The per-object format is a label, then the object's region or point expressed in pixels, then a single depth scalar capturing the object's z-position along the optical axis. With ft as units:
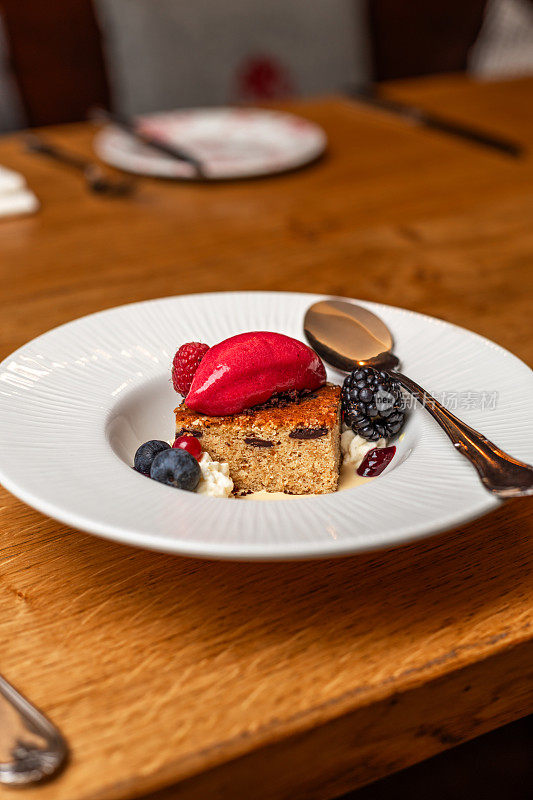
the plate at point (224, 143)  4.57
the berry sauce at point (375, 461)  2.18
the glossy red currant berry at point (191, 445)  2.08
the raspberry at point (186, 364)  2.21
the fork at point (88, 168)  4.41
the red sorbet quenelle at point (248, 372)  2.08
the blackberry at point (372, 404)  2.10
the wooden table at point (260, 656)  1.47
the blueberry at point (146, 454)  2.02
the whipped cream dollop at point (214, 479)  2.04
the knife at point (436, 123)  5.06
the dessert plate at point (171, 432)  1.56
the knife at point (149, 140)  4.48
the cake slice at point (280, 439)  2.09
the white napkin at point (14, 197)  4.07
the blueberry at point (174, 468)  1.92
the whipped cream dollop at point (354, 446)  2.22
